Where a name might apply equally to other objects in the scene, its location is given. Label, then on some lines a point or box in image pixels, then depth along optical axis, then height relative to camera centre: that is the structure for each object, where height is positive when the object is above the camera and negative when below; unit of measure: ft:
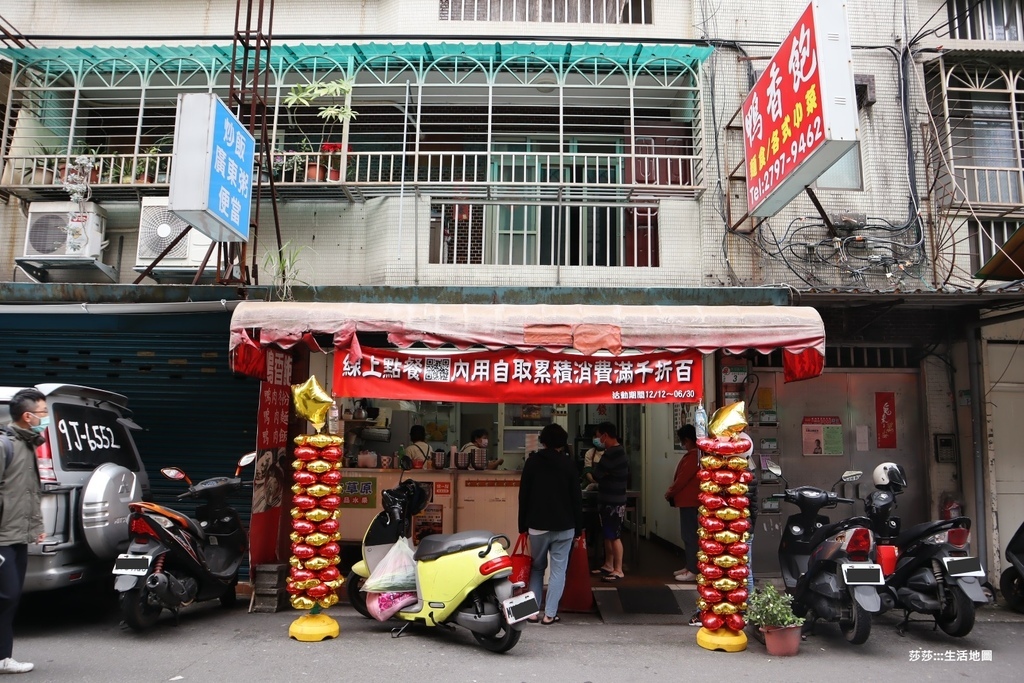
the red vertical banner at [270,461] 23.22 -0.98
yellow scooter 18.83 -4.39
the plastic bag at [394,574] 20.45 -4.17
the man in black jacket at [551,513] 21.86 -2.50
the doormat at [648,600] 24.04 -5.91
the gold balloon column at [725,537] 19.53 -2.87
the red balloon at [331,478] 20.42 -1.33
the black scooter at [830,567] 19.25 -3.79
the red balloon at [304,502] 20.11 -2.01
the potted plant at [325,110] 28.81 +13.80
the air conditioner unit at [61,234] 28.60 +8.25
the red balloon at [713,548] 19.60 -3.17
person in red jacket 25.75 -2.32
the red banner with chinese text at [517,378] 21.34 +1.75
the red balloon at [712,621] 19.69 -5.30
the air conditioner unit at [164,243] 28.63 +7.88
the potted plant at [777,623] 19.13 -5.18
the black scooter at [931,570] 19.99 -3.95
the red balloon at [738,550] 19.52 -3.21
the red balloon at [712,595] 19.63 -4.52
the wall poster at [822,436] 28.84 +0.05
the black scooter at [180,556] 19.24 -3.71
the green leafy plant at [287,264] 26.98 +6.95
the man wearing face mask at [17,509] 16.08 -1.86
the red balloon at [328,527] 20.17 -2.74
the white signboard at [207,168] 22.08 +8.70
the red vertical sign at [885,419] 29.12 +0.78
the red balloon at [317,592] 19.69 -4.53
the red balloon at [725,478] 19.74 -1.20
